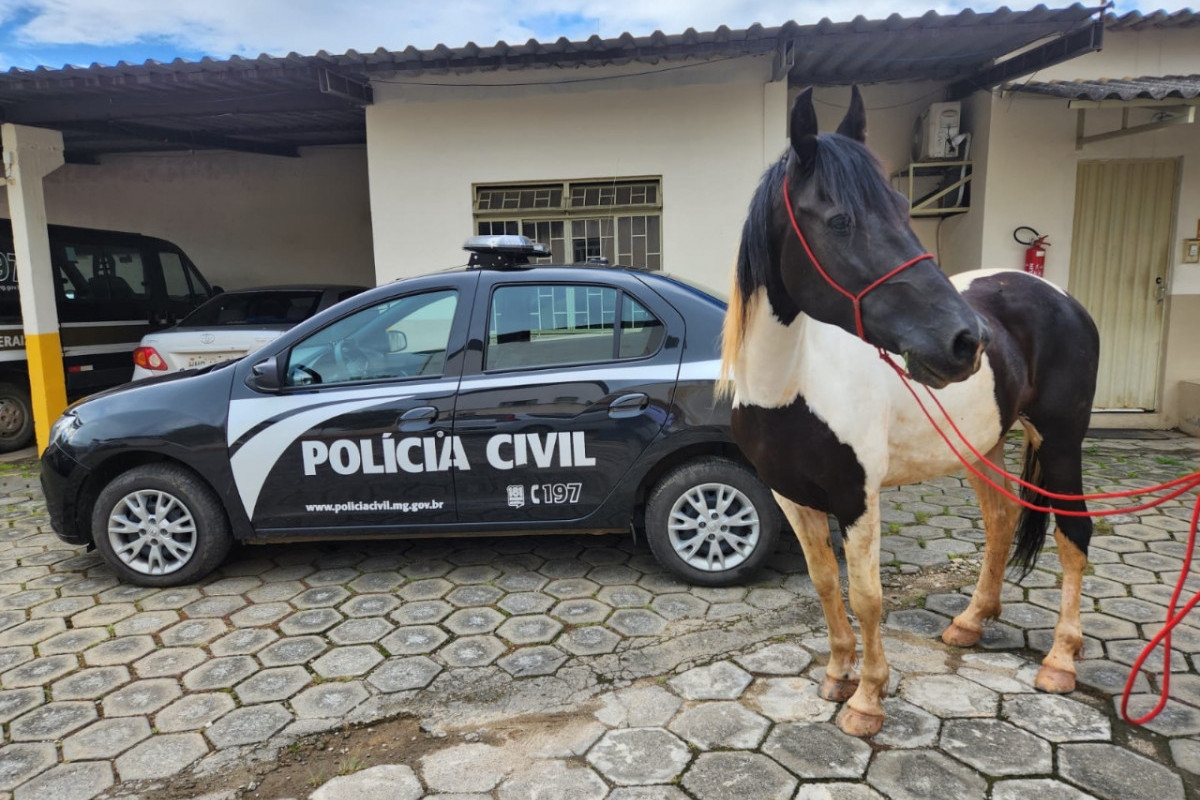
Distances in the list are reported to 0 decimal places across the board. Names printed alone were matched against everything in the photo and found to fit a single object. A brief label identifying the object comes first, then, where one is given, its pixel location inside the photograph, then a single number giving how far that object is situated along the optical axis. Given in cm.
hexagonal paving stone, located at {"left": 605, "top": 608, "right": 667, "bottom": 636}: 337
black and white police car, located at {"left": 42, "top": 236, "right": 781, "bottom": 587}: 372
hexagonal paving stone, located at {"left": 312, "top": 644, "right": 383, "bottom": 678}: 308
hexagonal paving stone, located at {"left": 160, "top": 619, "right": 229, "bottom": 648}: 338
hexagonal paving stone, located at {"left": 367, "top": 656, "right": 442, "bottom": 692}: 296
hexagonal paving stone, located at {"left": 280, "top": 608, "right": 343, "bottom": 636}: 346
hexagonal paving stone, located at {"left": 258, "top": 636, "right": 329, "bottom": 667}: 318
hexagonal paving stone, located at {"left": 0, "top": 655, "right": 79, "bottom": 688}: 308
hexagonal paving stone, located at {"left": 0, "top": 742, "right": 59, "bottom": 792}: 246
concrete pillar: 682
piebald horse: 184
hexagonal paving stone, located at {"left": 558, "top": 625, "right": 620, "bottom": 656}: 321
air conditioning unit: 691
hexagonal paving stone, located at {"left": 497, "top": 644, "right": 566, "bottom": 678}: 305
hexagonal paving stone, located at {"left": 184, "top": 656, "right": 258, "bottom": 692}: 301
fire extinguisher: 675
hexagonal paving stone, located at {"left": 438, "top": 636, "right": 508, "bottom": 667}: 314
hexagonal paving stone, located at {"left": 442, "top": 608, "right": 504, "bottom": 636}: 340
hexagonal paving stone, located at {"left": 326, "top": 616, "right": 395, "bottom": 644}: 335
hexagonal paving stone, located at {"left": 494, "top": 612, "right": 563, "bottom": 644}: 332
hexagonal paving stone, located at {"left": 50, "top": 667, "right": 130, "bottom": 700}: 297
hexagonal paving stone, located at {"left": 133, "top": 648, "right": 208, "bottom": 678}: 312
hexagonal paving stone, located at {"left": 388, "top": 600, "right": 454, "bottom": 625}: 352
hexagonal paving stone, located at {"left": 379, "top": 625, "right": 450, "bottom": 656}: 324
